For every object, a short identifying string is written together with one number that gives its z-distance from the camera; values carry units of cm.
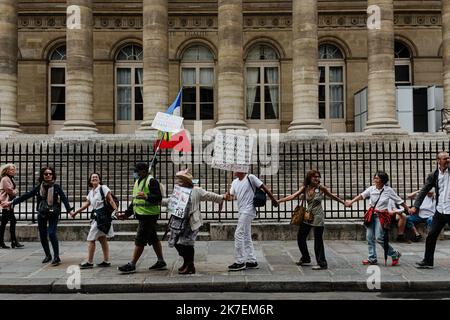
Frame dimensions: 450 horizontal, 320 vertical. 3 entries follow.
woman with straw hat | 775
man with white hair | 812
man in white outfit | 809
